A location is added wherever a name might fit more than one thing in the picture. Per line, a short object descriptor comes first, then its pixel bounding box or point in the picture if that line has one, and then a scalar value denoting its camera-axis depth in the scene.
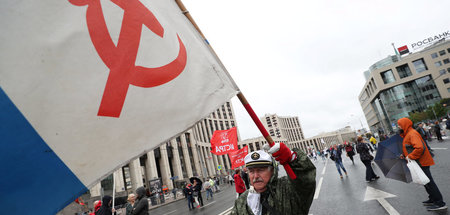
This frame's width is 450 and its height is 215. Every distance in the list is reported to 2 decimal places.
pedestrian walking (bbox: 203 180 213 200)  18.00
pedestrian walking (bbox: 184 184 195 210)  13.56
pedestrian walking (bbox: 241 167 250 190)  13.67
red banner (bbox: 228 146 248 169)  12.61
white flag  1.33
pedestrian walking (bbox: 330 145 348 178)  11.75
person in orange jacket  4.74
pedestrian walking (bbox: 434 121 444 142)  19.12
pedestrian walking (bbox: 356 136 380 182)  9.57
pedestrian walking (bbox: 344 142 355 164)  13.54
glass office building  71.31
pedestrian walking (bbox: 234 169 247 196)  9.95
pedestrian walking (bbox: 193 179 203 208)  13.57
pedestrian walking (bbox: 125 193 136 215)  5.50
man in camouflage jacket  1.98
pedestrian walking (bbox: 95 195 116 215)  5.67
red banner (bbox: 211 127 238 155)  12.89
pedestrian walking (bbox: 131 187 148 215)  5.27
